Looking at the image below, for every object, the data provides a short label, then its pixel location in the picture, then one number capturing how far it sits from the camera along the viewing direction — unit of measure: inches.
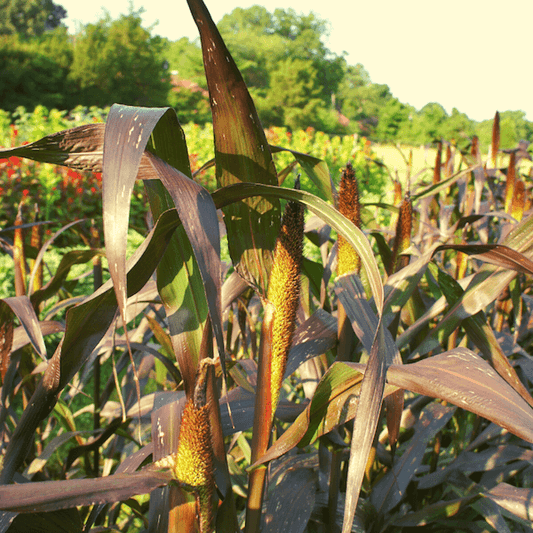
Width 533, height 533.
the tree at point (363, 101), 1633.9
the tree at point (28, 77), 702.5
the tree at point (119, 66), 789.9
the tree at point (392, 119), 1347.2
